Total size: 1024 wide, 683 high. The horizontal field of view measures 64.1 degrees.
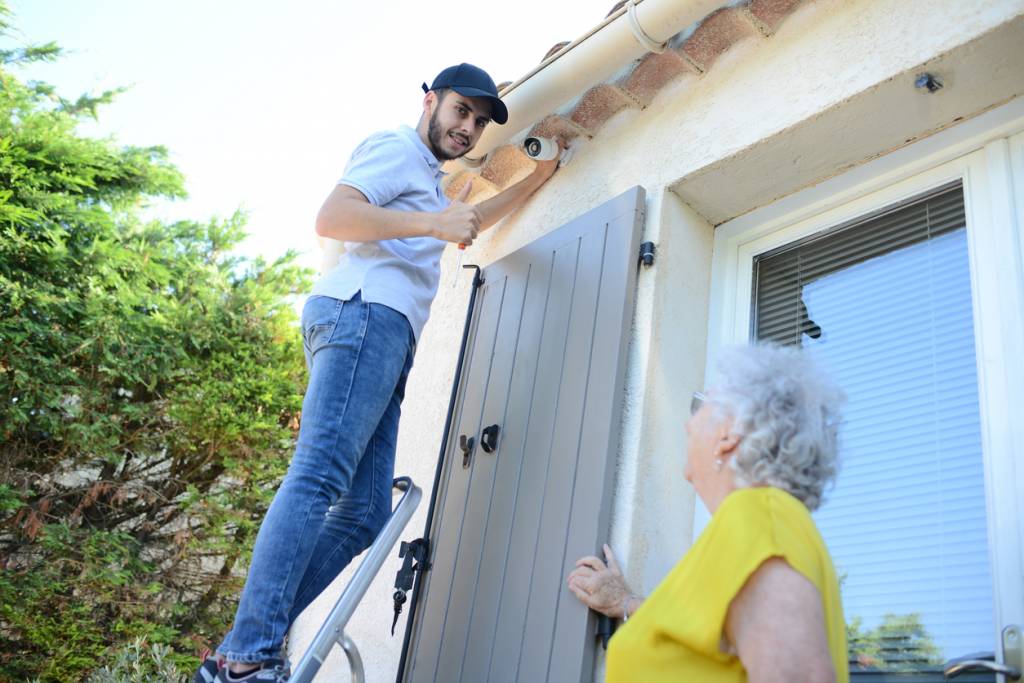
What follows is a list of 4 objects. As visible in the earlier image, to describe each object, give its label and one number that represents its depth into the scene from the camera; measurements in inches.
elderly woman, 43.9
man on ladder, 73.4
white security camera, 117.3
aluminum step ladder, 75.3
